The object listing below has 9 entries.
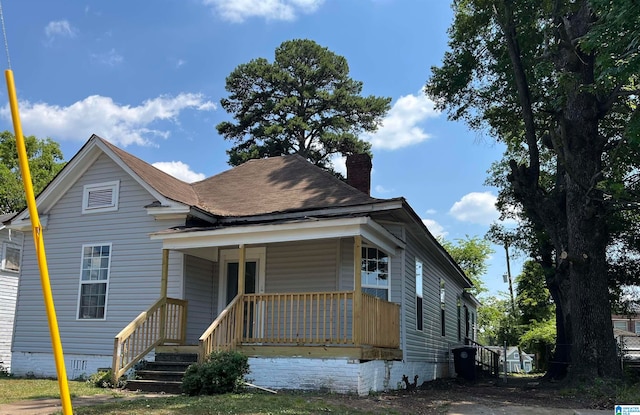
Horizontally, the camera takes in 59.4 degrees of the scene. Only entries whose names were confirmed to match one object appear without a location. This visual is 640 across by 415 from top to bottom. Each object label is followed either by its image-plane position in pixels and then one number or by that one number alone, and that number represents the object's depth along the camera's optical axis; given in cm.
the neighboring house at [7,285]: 2042
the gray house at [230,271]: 1060
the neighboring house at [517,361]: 3297
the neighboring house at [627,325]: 6438
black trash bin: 1827
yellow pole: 348
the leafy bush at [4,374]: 1377
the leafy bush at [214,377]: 939
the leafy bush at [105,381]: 1071
